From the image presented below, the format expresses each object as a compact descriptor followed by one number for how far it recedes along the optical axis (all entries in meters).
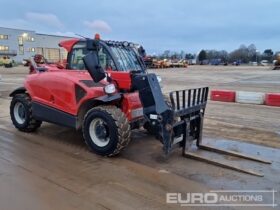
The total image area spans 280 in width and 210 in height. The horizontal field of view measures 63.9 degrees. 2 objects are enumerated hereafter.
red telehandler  3.75
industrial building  65.94
